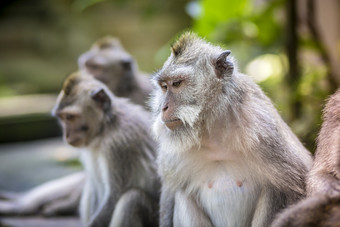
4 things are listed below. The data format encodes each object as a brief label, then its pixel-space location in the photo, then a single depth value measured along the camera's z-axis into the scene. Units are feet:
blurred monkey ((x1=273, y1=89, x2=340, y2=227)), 11.33
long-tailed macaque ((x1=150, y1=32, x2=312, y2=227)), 13.24
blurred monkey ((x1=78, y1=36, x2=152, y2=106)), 23.04
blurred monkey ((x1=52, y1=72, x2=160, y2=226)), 17.60
